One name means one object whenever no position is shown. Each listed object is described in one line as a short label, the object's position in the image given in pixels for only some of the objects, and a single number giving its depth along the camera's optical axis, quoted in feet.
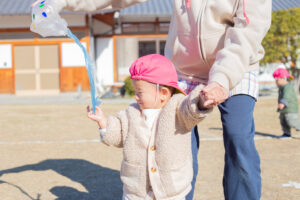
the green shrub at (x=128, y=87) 42.05
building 47.55
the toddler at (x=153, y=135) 6.27
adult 6.55
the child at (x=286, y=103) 18.58
